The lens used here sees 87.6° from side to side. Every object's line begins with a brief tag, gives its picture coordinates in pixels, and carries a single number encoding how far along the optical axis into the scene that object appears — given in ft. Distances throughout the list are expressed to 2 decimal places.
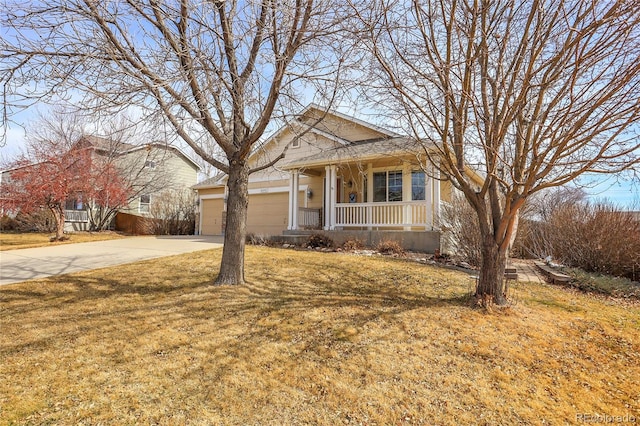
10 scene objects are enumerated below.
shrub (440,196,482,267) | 27.91
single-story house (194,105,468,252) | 35.37
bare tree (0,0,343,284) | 15.52
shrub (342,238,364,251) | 34.19
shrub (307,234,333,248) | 36.76
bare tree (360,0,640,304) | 12.71
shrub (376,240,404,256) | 31.65
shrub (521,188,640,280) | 25.94
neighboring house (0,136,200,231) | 69.00
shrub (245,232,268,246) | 40.27
